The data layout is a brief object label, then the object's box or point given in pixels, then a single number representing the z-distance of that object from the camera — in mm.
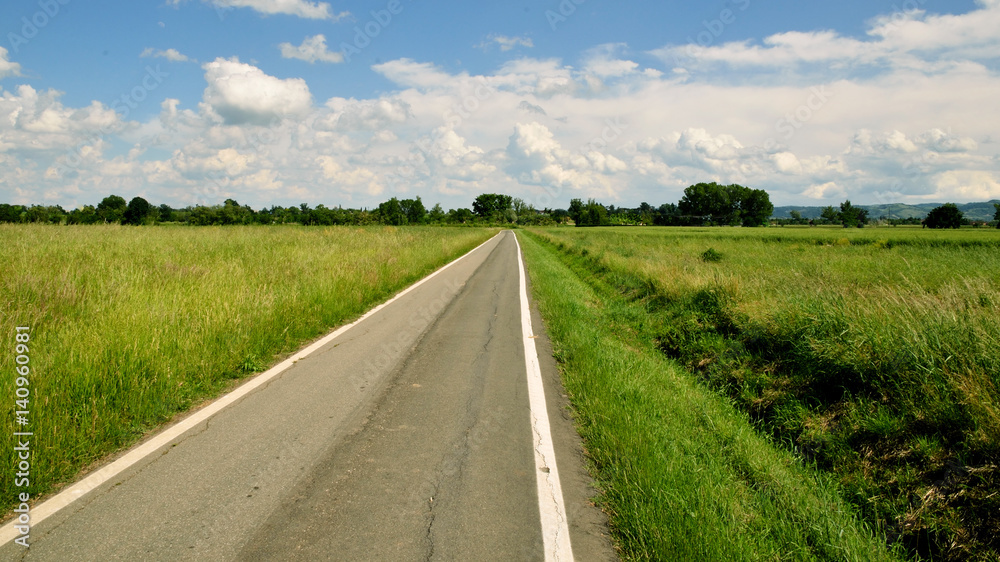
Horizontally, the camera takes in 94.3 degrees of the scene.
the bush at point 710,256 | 18191
